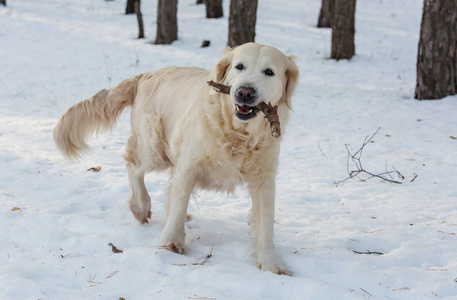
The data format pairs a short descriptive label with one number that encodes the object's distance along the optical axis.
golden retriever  3.15
